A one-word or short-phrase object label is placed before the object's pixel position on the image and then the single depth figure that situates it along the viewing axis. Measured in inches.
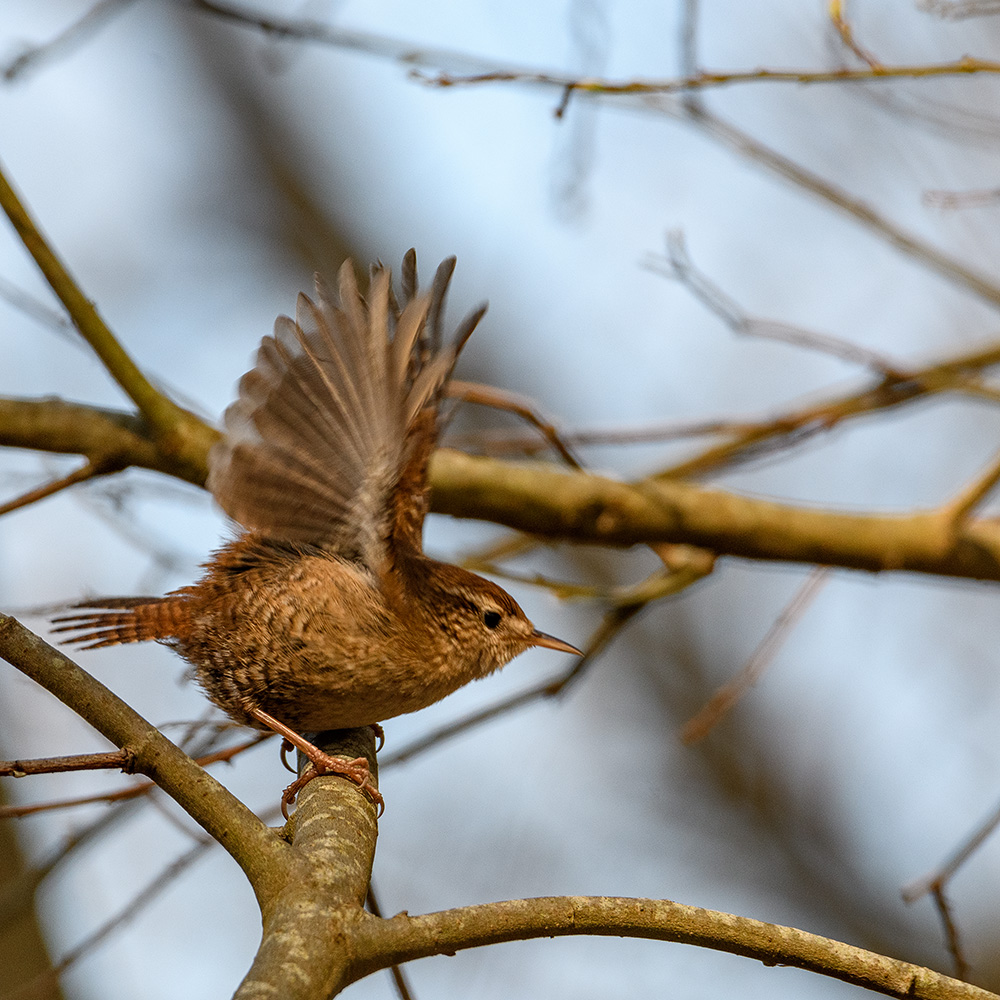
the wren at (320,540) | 197.6
